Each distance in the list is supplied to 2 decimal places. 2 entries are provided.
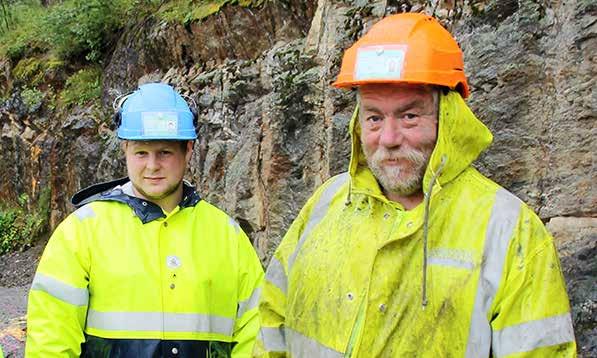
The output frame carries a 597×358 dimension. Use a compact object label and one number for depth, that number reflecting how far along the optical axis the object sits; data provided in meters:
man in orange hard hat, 2.07
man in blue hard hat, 2.94
